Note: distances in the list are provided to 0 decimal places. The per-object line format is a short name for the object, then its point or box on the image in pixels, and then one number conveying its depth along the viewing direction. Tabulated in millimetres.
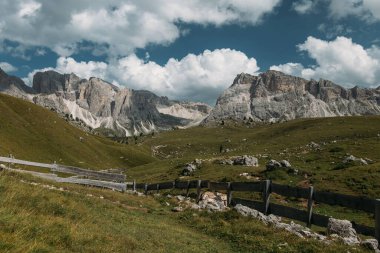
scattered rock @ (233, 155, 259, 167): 62344
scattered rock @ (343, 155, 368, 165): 49825
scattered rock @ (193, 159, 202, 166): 68025
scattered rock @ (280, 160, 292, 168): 49441
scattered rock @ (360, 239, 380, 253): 14852
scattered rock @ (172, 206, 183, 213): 26944
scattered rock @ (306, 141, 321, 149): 83000
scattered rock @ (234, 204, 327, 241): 17278
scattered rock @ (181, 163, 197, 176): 63462
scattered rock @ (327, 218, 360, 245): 17375
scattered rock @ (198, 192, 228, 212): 25606
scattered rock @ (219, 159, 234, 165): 66162
